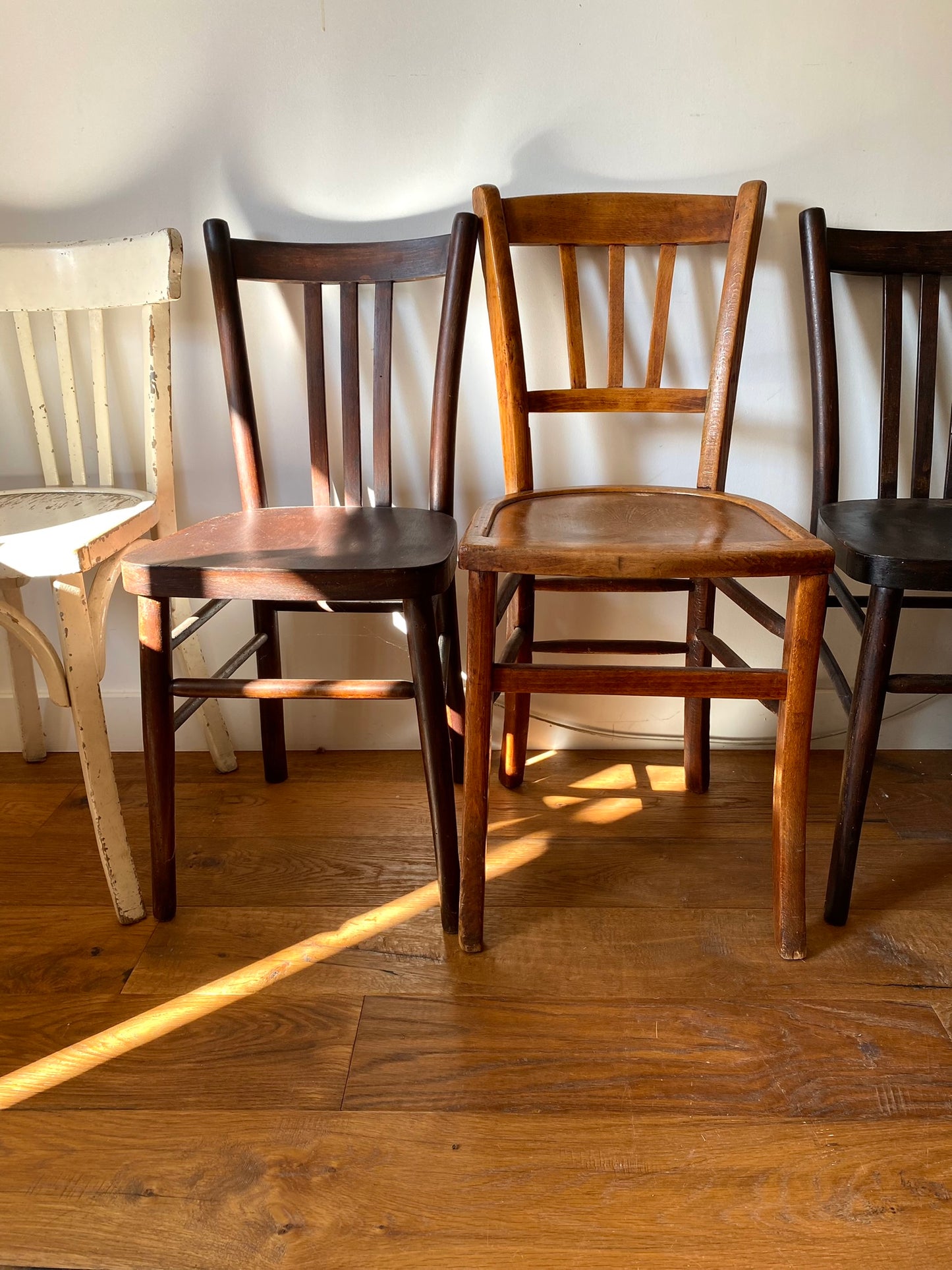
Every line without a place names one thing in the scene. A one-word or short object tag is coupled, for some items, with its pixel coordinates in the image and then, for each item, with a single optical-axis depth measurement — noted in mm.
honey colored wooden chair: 941
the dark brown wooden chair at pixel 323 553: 978
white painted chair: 1080
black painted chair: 1019
